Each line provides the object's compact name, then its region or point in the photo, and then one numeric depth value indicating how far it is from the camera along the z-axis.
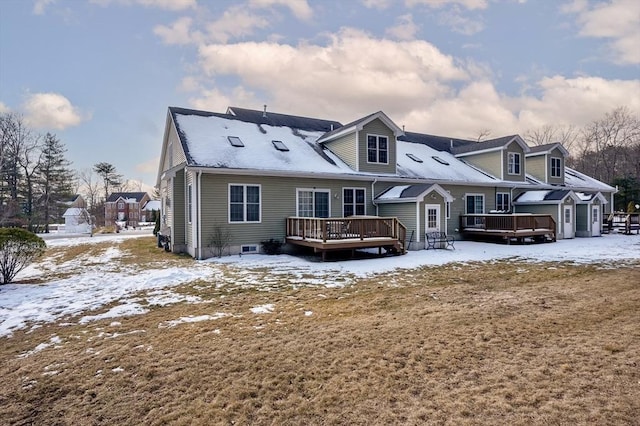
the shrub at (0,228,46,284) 8.22
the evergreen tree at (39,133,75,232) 35.50
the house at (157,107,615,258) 12.71
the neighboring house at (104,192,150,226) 60.67
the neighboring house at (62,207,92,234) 31.25
